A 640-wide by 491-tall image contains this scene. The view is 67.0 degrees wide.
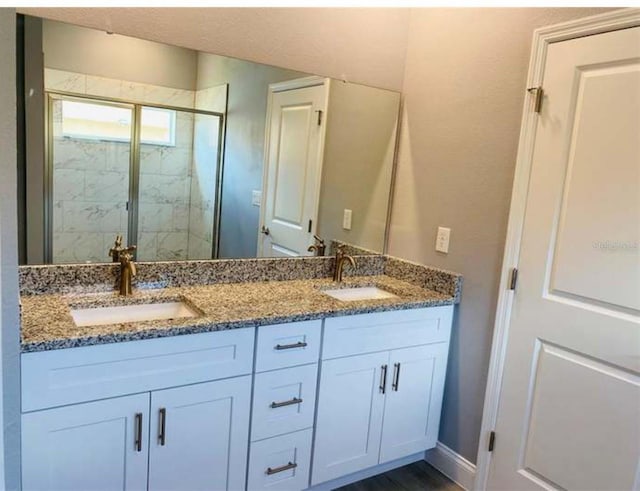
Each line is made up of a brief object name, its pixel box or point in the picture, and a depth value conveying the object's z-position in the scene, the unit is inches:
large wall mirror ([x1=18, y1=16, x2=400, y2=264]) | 69.8
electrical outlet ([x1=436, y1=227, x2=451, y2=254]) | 90.7
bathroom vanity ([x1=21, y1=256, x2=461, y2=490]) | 57.2
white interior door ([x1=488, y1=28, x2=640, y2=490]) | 65.9
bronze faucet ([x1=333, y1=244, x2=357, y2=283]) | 96.3
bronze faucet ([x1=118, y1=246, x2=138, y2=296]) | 74.0
